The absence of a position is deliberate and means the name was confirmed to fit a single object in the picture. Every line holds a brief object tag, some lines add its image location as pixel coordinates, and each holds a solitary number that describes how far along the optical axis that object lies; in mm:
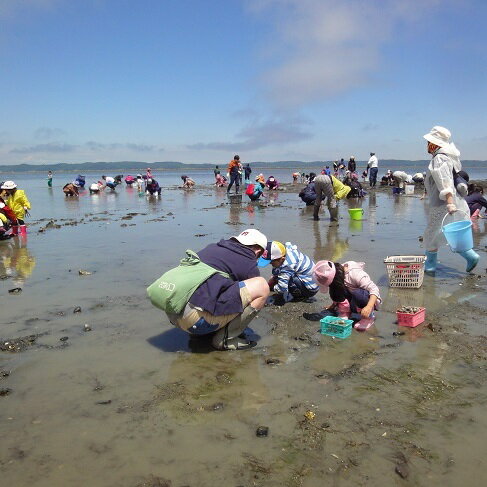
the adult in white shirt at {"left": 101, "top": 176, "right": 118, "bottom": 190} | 30891
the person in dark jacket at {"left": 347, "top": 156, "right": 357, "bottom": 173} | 27769
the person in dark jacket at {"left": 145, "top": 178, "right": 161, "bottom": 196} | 25867
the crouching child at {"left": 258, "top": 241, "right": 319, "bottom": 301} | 6055
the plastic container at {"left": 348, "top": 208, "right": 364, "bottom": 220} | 13278
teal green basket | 4841
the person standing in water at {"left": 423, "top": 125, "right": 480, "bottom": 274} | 6922
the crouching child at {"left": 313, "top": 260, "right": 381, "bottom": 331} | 5145
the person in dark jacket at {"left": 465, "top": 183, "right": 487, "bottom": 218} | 12023
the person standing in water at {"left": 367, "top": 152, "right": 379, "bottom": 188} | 27531
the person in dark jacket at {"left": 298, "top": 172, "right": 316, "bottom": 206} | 18203
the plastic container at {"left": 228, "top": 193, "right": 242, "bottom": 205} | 20219
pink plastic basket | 5050
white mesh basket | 6492
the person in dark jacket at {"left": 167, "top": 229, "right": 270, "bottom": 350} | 4258
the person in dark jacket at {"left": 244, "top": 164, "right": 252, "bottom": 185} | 32656
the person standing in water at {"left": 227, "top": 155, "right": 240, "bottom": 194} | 23753
